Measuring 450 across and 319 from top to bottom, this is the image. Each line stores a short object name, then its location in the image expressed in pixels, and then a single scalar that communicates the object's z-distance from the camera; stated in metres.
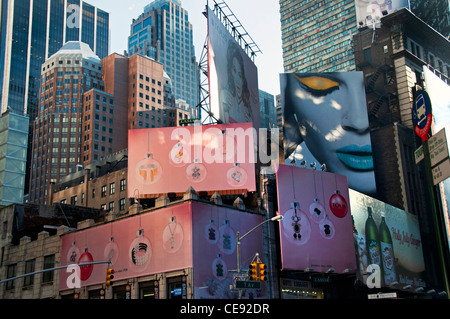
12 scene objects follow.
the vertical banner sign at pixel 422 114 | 28.16
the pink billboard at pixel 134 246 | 51.16
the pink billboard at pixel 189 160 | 64.62
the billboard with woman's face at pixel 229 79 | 75.50
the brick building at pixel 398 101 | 83.00
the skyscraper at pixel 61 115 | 180.38
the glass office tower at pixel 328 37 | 183.01
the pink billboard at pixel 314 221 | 57.62
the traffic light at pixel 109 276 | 33.84
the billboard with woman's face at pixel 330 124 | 82.94
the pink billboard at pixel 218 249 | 50.06
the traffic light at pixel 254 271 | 32.16
